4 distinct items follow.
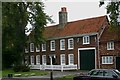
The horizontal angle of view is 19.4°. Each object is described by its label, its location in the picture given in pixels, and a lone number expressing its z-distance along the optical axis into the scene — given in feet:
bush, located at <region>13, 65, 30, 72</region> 179.93
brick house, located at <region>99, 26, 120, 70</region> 167.51
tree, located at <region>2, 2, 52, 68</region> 180.34
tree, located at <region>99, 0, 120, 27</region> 122.11
